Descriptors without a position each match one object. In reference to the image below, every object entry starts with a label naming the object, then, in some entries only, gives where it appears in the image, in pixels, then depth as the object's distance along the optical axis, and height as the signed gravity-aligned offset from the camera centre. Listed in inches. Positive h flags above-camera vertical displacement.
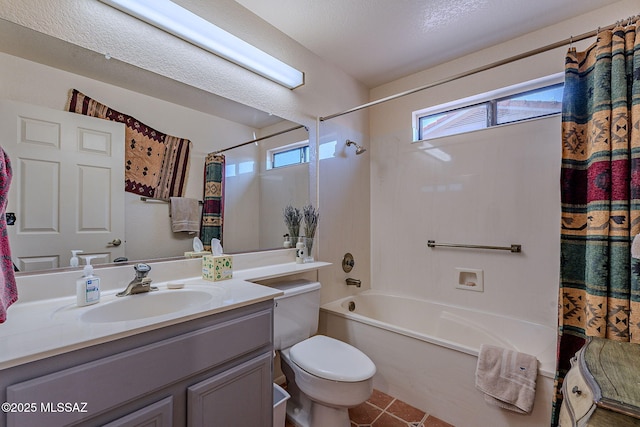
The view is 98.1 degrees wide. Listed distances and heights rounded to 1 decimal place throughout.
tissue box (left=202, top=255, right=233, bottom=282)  55.4 -11.1
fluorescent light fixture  50.8 +37.2
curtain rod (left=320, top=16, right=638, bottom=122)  49.6 +31.9
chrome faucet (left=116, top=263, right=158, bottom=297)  45.2 -11.7
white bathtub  59.7 -35.2
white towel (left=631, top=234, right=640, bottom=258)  36.8 -4.4
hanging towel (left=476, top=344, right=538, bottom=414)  54.6 -33.3
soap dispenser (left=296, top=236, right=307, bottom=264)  76.9 -10.8
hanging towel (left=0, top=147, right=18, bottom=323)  30.9 -5.7
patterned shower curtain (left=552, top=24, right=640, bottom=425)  44.6 +3.5
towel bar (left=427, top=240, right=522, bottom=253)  77.8 -9.9
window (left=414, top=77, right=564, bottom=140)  76.9 +32.1
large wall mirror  40.9 +15.2
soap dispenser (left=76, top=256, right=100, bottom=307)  39.4 -11.1
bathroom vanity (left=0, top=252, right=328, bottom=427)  26.0 -17.1
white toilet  52.7 -30.6
